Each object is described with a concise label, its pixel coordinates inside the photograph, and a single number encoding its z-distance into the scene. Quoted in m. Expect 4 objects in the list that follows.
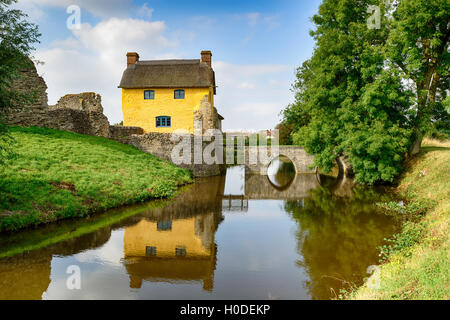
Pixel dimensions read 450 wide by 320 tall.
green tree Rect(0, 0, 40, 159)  8.22
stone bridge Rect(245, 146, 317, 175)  25.80
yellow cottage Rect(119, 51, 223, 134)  27.75
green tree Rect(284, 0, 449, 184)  16.12
